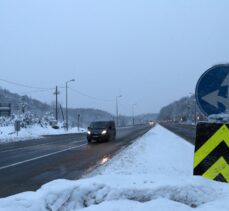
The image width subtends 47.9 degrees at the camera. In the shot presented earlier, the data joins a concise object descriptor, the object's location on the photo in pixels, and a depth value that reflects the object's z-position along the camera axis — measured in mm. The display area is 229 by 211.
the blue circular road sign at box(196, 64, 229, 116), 3703
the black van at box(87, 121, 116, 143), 20493
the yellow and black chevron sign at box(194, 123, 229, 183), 3877
